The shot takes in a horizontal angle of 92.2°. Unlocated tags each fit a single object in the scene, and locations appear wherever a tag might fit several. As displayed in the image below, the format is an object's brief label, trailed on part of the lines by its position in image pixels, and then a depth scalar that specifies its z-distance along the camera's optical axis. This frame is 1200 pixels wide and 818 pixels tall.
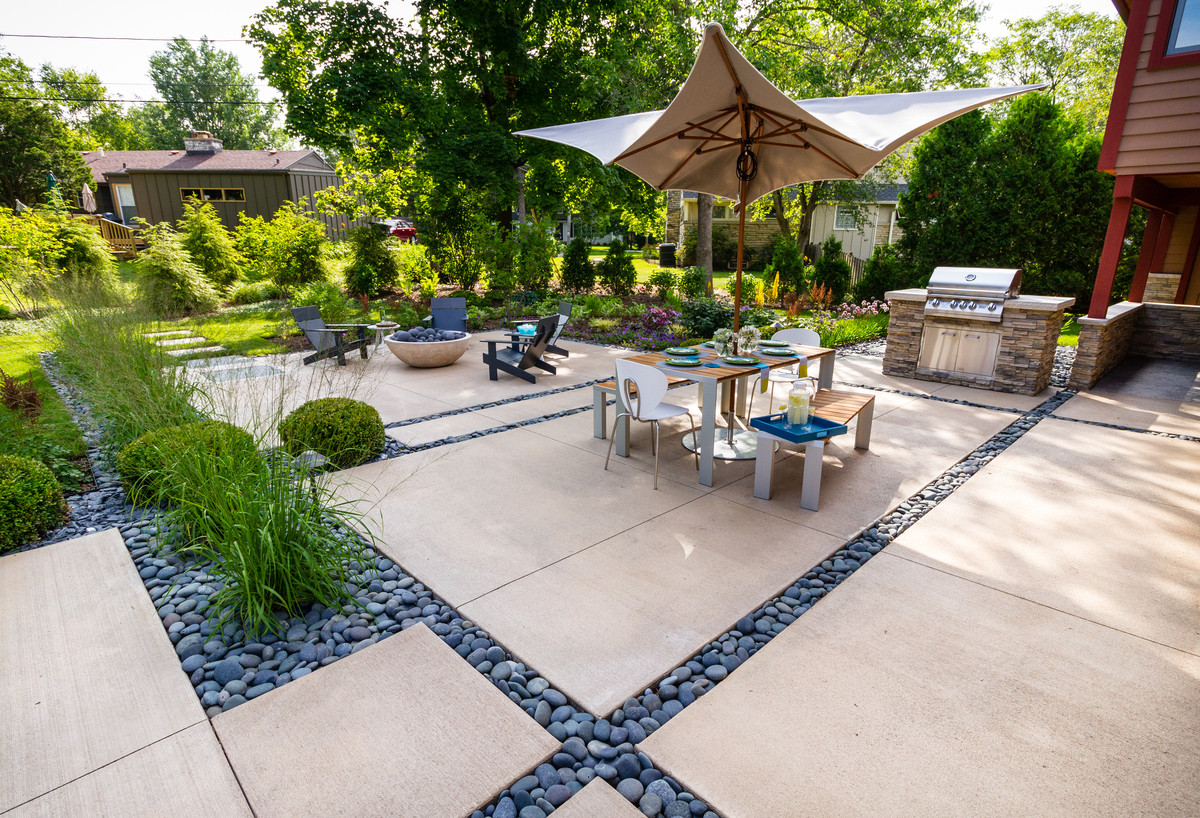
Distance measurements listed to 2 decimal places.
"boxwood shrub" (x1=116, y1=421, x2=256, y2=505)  2.88
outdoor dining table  3.90
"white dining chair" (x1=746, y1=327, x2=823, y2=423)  5.28
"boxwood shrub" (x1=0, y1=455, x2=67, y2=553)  3.09
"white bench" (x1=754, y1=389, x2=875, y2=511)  3.56
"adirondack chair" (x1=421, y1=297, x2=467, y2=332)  8.37
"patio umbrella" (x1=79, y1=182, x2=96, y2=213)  19.21
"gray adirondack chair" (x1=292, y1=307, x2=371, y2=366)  7.24
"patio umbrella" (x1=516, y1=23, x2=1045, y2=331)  3.39
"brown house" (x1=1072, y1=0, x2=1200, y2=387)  5.82
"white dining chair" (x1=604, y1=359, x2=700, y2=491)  3.79
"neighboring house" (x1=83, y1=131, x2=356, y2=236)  22.78
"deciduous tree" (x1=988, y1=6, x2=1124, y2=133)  23.14
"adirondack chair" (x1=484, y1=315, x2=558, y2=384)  6.74
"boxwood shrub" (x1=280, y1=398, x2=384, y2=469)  4.09
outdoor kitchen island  6.15
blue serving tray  3.52
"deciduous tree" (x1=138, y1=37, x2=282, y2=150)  41.44
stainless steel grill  6.30
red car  23.30
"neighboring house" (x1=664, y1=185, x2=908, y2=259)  22.48
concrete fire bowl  7.25
